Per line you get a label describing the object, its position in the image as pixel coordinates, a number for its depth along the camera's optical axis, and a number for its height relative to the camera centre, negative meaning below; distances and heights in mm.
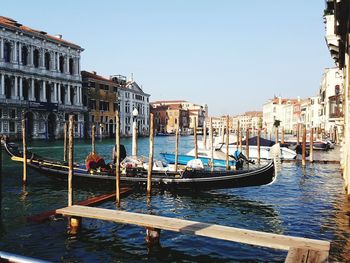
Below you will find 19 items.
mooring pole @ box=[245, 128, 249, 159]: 21331 -1162
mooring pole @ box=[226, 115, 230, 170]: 16438 -1348
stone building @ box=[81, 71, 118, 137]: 47656 +3919
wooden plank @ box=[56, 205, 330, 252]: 4938 -1509
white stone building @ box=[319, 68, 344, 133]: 42156 +4941
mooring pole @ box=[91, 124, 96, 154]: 13622 -364
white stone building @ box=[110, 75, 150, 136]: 56500 +4282
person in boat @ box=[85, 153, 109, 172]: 12023 -1115
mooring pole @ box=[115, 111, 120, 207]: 9445 -709
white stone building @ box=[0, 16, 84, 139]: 34875 +5089
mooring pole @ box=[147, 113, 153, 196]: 10328 -1101
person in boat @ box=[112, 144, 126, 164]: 12759 -839
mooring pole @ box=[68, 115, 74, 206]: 7825 -717
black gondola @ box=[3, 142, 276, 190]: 10367 -1395
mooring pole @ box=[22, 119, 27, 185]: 12422 -1037
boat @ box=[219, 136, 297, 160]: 22188 -1281
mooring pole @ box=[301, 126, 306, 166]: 18602 -1116
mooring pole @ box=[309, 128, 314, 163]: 19903 -1044
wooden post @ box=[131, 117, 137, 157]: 14680 -442
